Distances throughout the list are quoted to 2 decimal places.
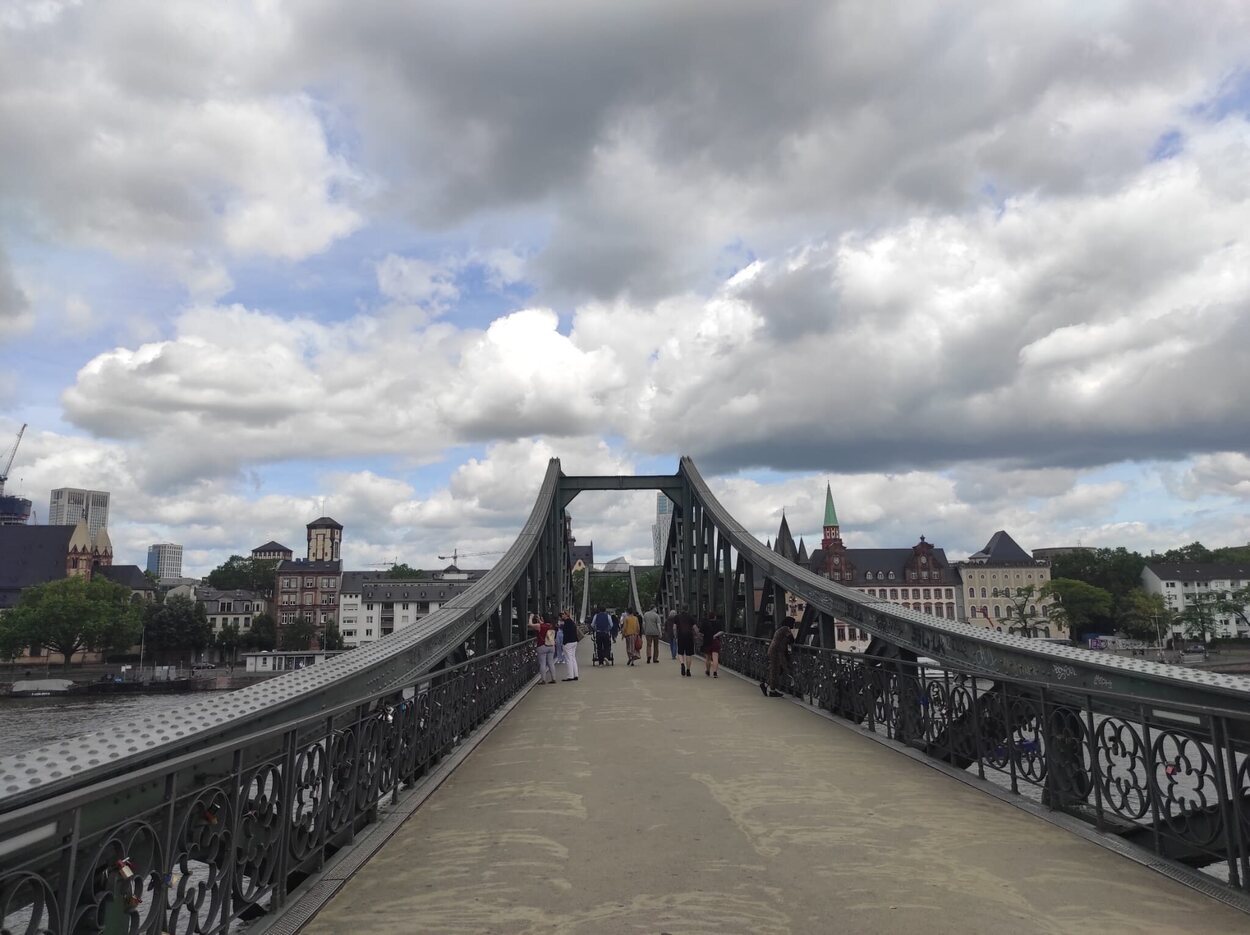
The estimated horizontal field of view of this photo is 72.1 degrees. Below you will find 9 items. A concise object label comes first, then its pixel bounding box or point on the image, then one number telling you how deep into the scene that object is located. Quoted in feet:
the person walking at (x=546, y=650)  44.51
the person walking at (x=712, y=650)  44.52
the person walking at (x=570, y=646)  45.73
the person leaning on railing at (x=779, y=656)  34.83
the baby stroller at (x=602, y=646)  57.26
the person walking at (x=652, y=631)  58.70
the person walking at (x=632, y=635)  57.62
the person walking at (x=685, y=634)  46.42
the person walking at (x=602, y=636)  57.31
